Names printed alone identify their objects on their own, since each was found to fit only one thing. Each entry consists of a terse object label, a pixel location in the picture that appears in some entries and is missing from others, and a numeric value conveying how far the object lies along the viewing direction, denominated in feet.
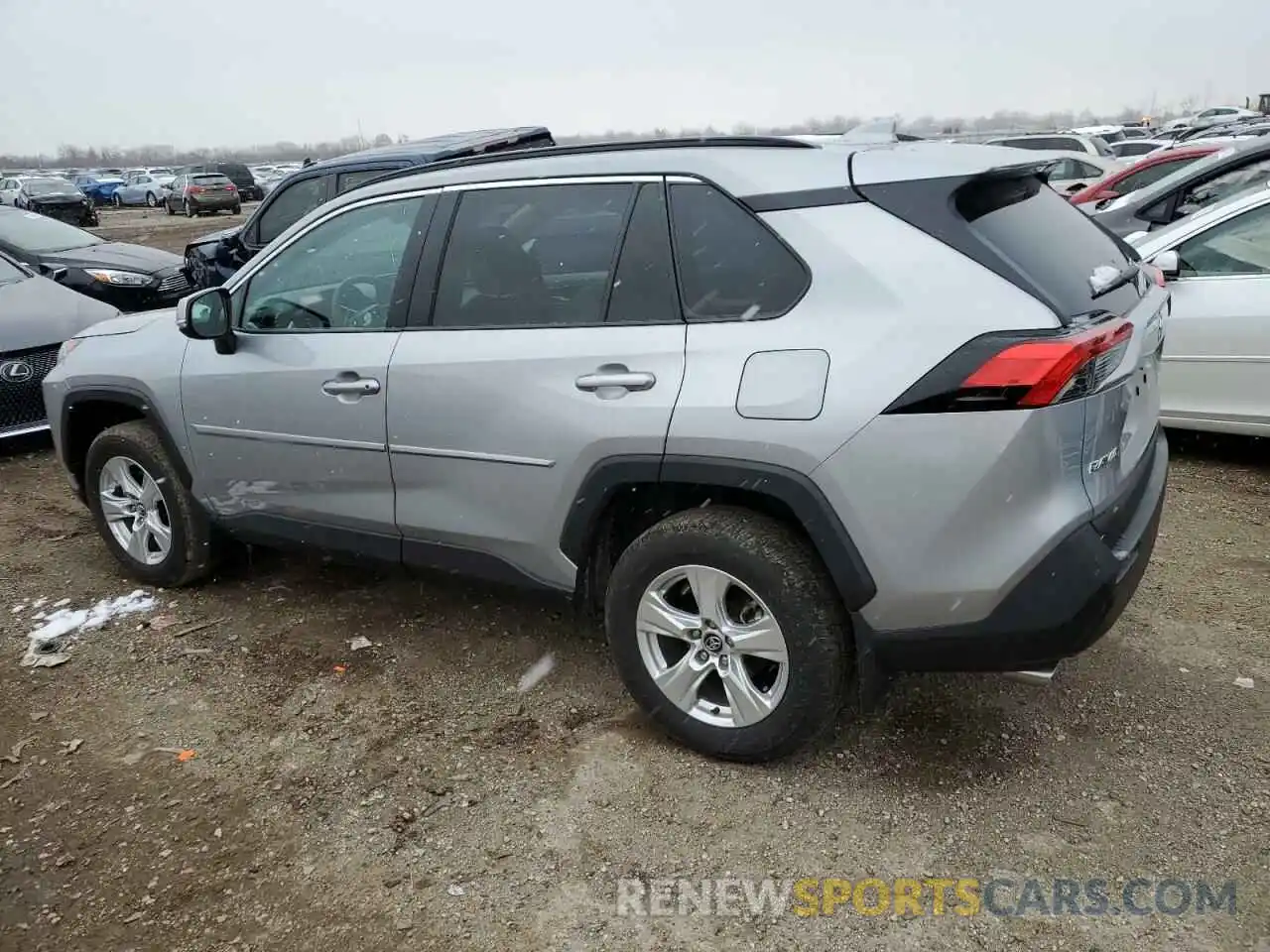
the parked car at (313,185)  26.14
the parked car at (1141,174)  31.73
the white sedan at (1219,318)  16.51
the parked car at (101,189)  152.66
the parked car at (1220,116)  98.79
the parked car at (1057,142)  57.82
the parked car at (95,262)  29.68
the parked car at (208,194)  109.70
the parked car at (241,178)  129.01
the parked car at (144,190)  140.97
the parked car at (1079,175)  41.95
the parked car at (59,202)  93.97
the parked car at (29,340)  21.06
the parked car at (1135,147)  70.74
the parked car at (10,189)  102.32
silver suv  8.05
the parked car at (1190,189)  21.44
